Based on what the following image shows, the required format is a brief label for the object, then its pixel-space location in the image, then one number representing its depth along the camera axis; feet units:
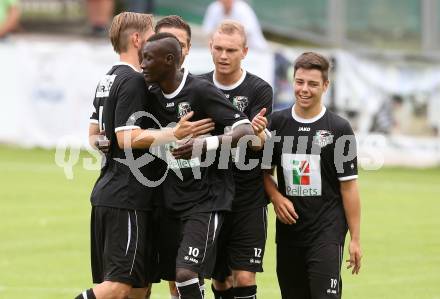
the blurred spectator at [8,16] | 165.58
